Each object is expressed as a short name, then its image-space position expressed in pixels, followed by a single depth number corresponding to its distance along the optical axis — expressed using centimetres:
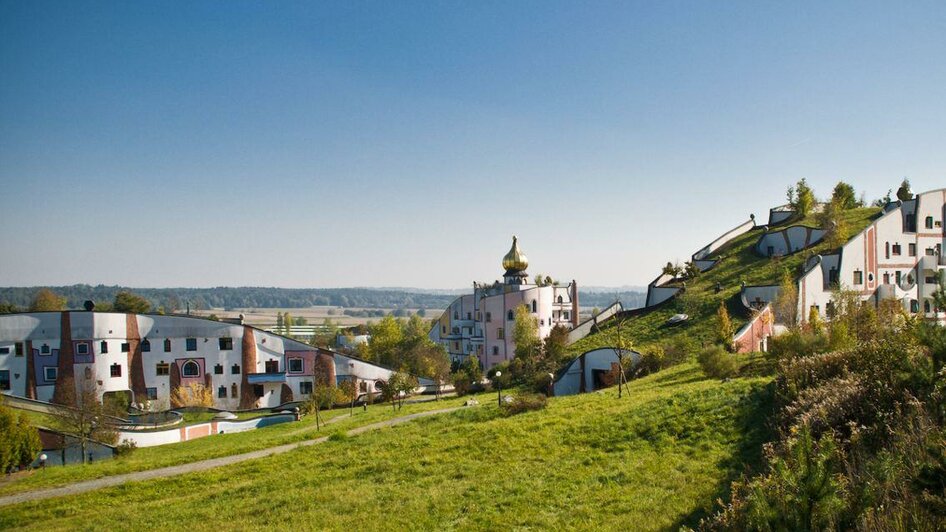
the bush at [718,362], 2366
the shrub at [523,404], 2133
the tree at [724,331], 3192
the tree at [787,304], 3541
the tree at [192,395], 4719
